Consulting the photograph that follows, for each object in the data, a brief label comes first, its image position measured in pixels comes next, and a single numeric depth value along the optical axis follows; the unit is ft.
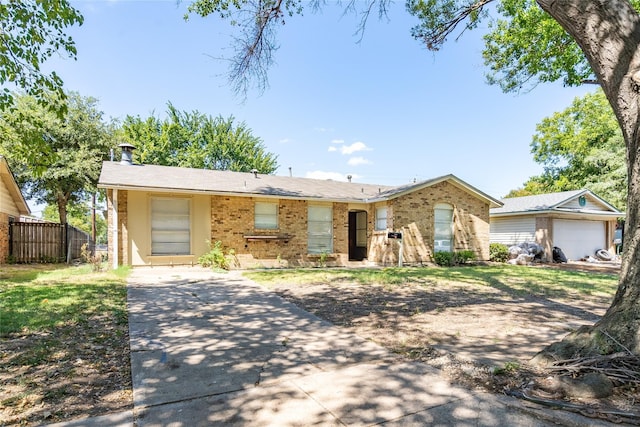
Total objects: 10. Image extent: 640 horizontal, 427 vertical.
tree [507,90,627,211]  81.35
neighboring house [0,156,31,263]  45.27
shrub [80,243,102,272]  35.09
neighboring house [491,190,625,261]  60.54
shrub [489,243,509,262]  56.65
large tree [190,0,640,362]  10.21
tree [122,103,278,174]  91.09
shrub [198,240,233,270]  39.55
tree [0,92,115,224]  67.36
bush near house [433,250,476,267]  48.80
